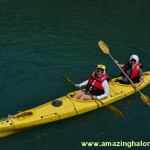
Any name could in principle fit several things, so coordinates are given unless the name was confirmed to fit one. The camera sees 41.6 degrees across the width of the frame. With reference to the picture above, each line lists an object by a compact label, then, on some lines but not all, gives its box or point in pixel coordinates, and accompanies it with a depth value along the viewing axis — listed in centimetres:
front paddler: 670
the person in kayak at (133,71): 769
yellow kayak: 582
